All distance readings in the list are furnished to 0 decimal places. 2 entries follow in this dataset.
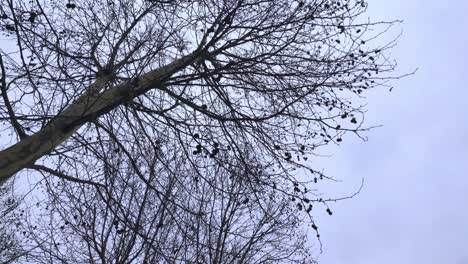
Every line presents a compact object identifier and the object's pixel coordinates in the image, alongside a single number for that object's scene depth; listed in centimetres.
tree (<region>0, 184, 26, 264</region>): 865
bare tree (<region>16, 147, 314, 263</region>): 513
